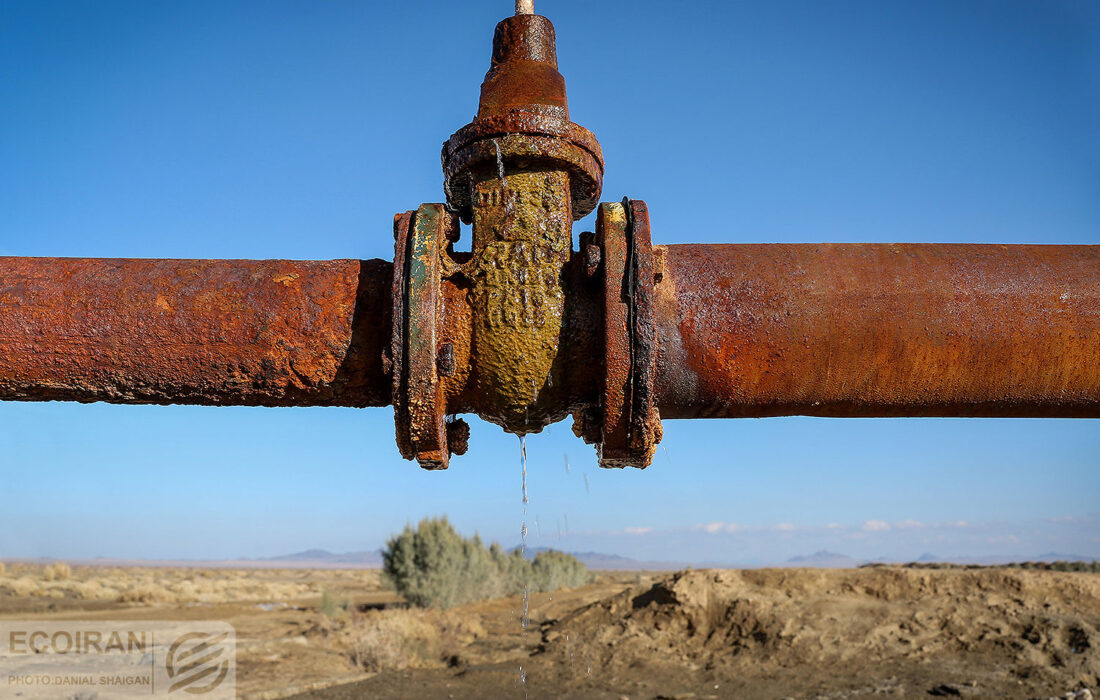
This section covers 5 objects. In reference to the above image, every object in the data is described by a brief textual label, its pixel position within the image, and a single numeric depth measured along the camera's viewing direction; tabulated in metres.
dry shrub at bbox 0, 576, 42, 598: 20.63
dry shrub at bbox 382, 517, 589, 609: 17.17
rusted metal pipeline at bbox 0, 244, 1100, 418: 1.40
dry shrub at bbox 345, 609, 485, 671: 10.57
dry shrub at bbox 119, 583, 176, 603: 20.19
